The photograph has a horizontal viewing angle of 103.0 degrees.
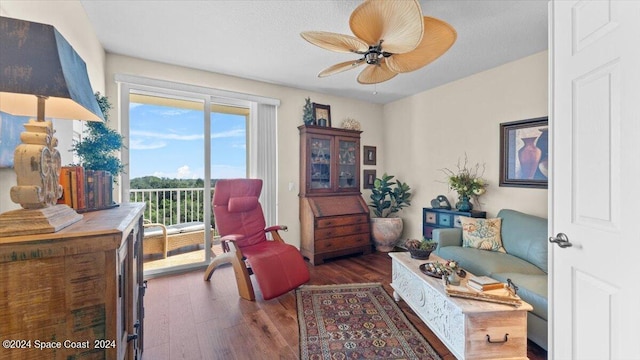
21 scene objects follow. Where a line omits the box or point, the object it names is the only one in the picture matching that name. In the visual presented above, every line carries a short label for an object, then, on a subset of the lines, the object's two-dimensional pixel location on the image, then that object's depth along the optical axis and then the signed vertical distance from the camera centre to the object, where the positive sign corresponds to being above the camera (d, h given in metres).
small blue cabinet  3.12 -0.50
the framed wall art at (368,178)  4.53 +0.02
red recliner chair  2.43 -0.72
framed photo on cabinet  3.99 +1.04
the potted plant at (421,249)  2.28 -0.62
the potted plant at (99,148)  1.55 +0.20
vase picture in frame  2.66 +0.30
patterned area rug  1.74 -1.17
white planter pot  3.99 -0.82
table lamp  0.67 +0.24
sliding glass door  3.12 +0.27
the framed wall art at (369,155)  4.55 +0.45
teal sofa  1.76 -0.74
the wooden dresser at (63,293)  0.62 -0.30
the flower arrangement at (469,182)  3.14 -0.03
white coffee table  1.53 -0.91
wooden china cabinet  3.58 -0.30
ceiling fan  1.40 +0.92
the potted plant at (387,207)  4.00 -0.47
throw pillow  2.66 -0.58
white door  0.91 +0.01
